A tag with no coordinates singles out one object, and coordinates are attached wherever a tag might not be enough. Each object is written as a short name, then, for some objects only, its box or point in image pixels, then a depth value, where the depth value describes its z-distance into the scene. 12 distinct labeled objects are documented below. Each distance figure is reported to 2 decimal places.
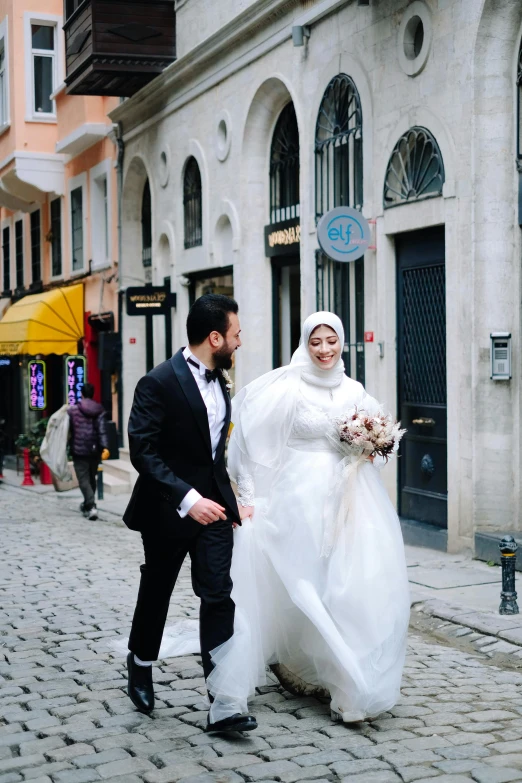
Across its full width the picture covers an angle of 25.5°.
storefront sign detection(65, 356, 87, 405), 22.12
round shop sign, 11.28
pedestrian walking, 15.45
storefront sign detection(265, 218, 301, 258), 15.15
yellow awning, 23.52
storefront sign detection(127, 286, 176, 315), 19.22
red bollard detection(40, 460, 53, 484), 20.66
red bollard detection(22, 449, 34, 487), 20.74
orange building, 22.81
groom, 5.38
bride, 5.48
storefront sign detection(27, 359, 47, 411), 23.75
